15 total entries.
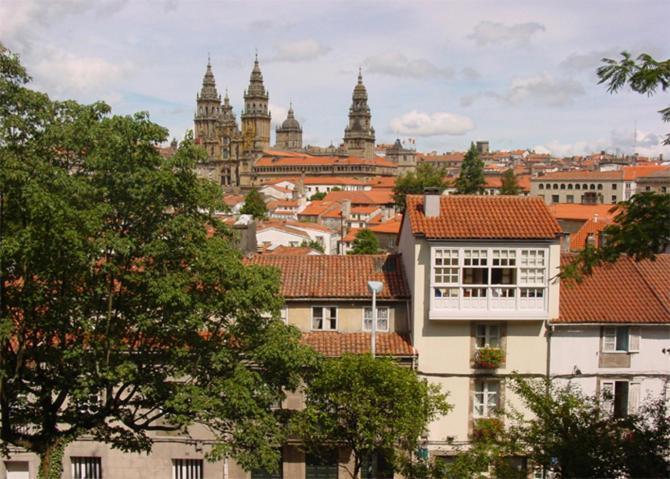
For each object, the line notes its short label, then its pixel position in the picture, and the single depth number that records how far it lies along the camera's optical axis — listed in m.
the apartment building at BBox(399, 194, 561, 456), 20.77
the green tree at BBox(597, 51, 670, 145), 9.80
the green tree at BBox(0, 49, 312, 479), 13.84
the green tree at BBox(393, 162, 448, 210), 111.00
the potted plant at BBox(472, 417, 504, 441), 16.91
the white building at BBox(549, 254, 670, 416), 21.22
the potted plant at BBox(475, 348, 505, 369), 20.78
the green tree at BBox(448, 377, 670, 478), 10.76
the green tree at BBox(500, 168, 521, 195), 116.25
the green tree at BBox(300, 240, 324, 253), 60.76
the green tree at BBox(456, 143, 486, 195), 102.88
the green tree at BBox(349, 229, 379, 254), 61.09
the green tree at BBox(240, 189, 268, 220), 103.12
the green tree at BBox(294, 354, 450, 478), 16.81
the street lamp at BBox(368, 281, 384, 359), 20.08
